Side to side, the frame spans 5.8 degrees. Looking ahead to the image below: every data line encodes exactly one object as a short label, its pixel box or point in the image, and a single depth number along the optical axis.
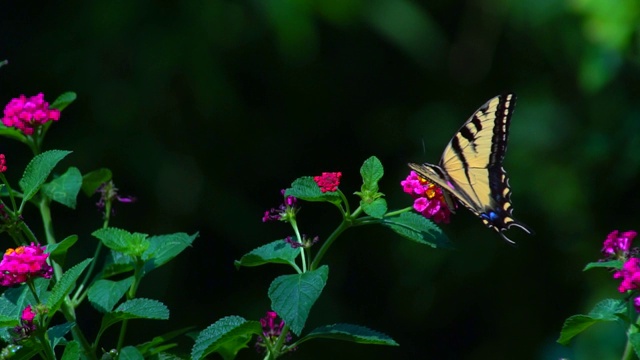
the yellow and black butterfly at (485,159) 3.44
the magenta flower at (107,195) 3.39
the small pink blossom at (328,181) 3.28
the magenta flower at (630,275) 3.24
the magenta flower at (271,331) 3.29
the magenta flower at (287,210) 3.33
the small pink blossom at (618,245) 3.30
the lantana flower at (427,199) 3.33
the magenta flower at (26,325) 3.21
